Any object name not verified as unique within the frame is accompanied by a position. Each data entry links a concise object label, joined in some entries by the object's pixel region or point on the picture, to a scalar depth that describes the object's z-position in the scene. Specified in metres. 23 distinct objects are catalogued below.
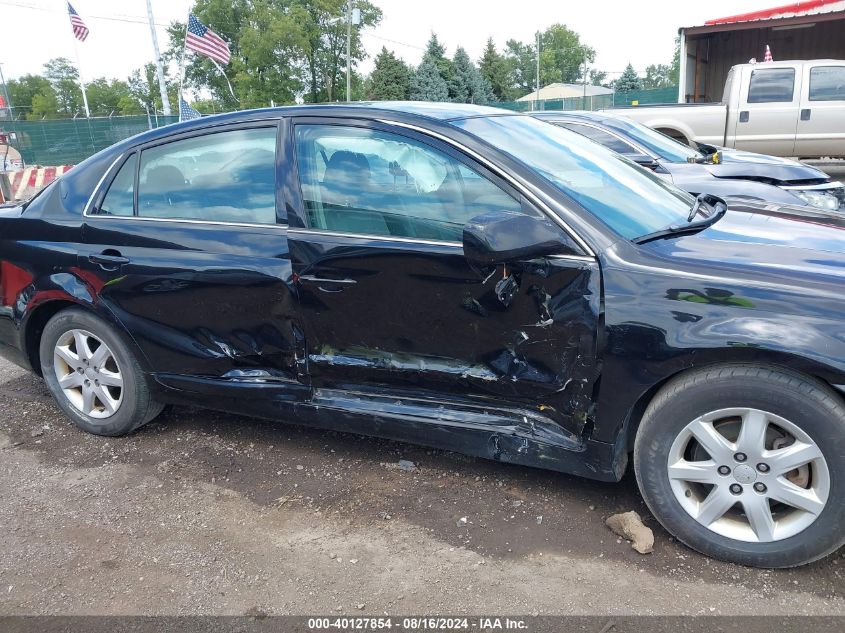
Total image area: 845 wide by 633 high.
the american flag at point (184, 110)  15.09
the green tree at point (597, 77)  116.70
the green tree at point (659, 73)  100.04
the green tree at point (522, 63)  103.19
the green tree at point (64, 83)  82.88
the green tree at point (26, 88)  87.69
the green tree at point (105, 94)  86.44
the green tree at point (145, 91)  78.24
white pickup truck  11.77
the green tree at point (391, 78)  43.16
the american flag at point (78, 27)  27.50
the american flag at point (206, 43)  18.98
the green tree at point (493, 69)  52.16
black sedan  2.32
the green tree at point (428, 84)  41.22
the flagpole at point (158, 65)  29.26
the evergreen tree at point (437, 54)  45.16
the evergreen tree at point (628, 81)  56.74
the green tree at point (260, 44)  51.34
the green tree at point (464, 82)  43.31
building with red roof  15.15
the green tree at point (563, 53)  107.88
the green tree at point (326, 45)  53.84
